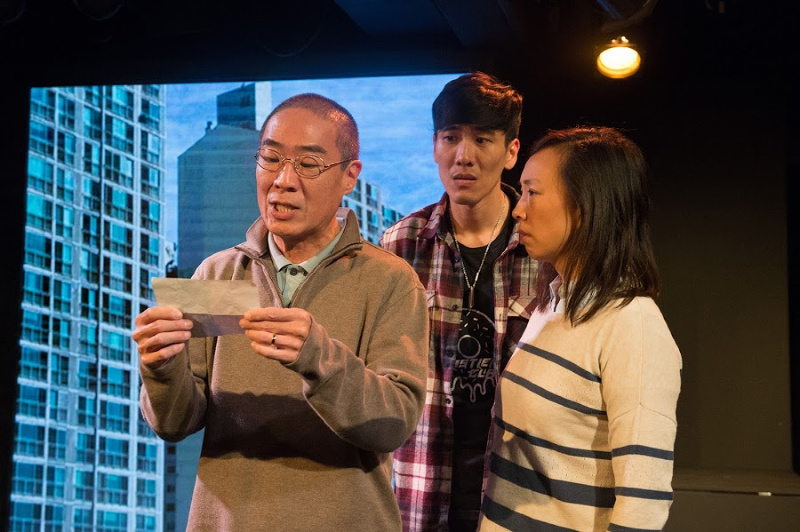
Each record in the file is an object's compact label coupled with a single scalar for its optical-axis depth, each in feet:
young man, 8.63
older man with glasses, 5.31
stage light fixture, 14.03
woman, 5.53
